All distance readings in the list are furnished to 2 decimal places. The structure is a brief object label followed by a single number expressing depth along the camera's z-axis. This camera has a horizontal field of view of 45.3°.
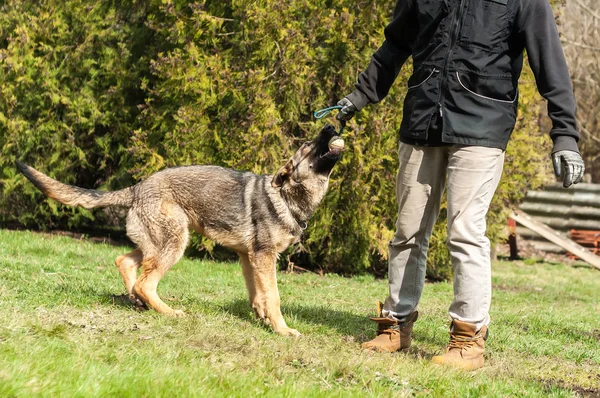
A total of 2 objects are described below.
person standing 4.62
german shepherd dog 5.77
